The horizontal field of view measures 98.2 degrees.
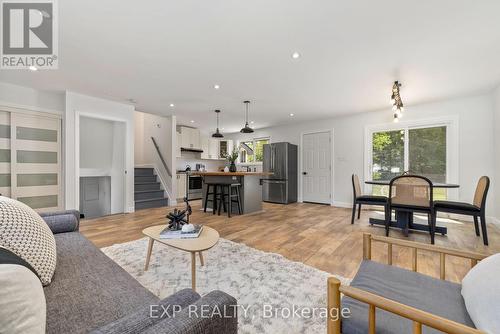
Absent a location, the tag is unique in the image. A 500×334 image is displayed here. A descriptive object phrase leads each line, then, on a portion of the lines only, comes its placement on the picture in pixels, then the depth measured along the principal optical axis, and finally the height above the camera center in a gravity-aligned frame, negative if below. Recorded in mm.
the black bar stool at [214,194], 4715 -616
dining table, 3246 -893
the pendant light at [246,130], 4707 +794
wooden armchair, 635 -472
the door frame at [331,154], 5863 +329
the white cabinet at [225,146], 8352 +779
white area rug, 1408 -992
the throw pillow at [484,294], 719 -479
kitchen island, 4652 -394
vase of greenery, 4935 +74
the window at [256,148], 7678 +656
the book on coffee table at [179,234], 1792 -576
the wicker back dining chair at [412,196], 2875 -413
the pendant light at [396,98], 3385 +1078
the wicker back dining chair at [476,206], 2762 -519
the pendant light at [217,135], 5323 +770
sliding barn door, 3773 +83
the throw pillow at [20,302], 487 -335
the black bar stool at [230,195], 4534 -626
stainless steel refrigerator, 6238 -197
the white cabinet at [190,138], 7007 +942
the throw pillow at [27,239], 1005 -359
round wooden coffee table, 1570 -590
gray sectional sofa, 631 -568
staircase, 5296 -645
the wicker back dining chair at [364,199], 3453 -529
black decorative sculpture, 1980 -498
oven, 6851 -692
